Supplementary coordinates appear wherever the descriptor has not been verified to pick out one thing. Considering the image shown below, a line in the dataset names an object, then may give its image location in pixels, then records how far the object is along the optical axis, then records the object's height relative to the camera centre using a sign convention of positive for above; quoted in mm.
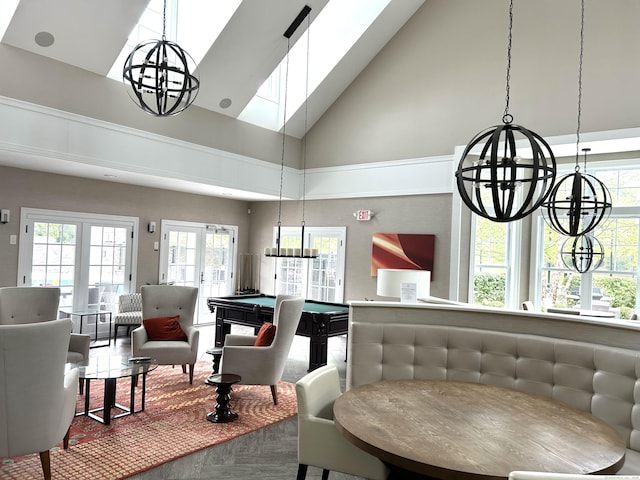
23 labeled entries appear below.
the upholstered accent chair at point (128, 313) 7195 -980
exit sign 8273 +706
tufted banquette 2844 -602
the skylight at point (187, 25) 6434 +3047
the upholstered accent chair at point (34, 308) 4684 -651
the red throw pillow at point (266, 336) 4719 -799
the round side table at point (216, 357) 4867 -1084
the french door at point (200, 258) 8562 -149
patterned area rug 3246 -1446
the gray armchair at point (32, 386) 2730 -817
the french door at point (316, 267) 8656 -234
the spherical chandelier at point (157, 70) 3543 +1321
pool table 5770 -795
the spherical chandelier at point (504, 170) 2395 +465
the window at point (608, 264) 6965 +30
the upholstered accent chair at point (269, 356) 4539 -960
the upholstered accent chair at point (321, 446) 2549 -1002
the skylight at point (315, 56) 7785 +3309
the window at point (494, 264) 7570 -22
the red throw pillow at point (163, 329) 5348 -877
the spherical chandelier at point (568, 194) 7117 +1036
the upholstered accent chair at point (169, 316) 5109 -869
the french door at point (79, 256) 6777 -158
